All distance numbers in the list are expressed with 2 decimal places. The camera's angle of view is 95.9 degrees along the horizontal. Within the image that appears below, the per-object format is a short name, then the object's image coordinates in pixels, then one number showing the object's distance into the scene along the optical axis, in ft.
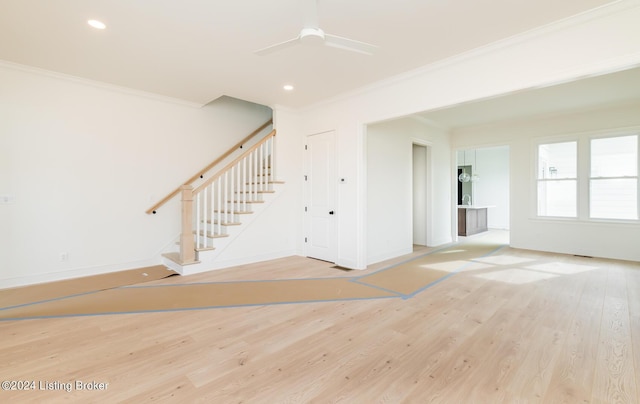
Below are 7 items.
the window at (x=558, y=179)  19.52
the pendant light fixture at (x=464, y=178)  29.88
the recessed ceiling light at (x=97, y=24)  9.28
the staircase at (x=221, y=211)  14.76
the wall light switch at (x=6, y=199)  12.27
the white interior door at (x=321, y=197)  17.10
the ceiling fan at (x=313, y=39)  7.29
